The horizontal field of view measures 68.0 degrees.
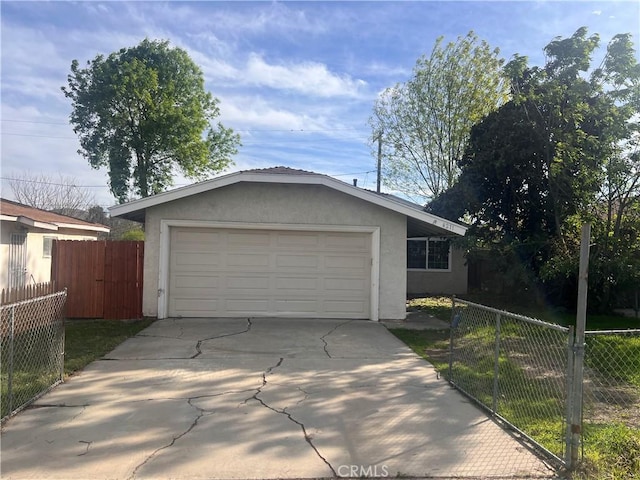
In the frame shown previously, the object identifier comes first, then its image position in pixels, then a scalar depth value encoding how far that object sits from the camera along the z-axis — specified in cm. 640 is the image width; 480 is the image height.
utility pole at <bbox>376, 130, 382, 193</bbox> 2362
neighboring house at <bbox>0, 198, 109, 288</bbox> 1386
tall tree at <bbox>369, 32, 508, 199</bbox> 2088
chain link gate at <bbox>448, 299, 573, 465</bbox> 481
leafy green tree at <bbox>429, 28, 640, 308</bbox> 1298
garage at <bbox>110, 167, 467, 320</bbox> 1114
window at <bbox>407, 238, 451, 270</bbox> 1986
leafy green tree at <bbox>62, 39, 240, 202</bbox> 2653
